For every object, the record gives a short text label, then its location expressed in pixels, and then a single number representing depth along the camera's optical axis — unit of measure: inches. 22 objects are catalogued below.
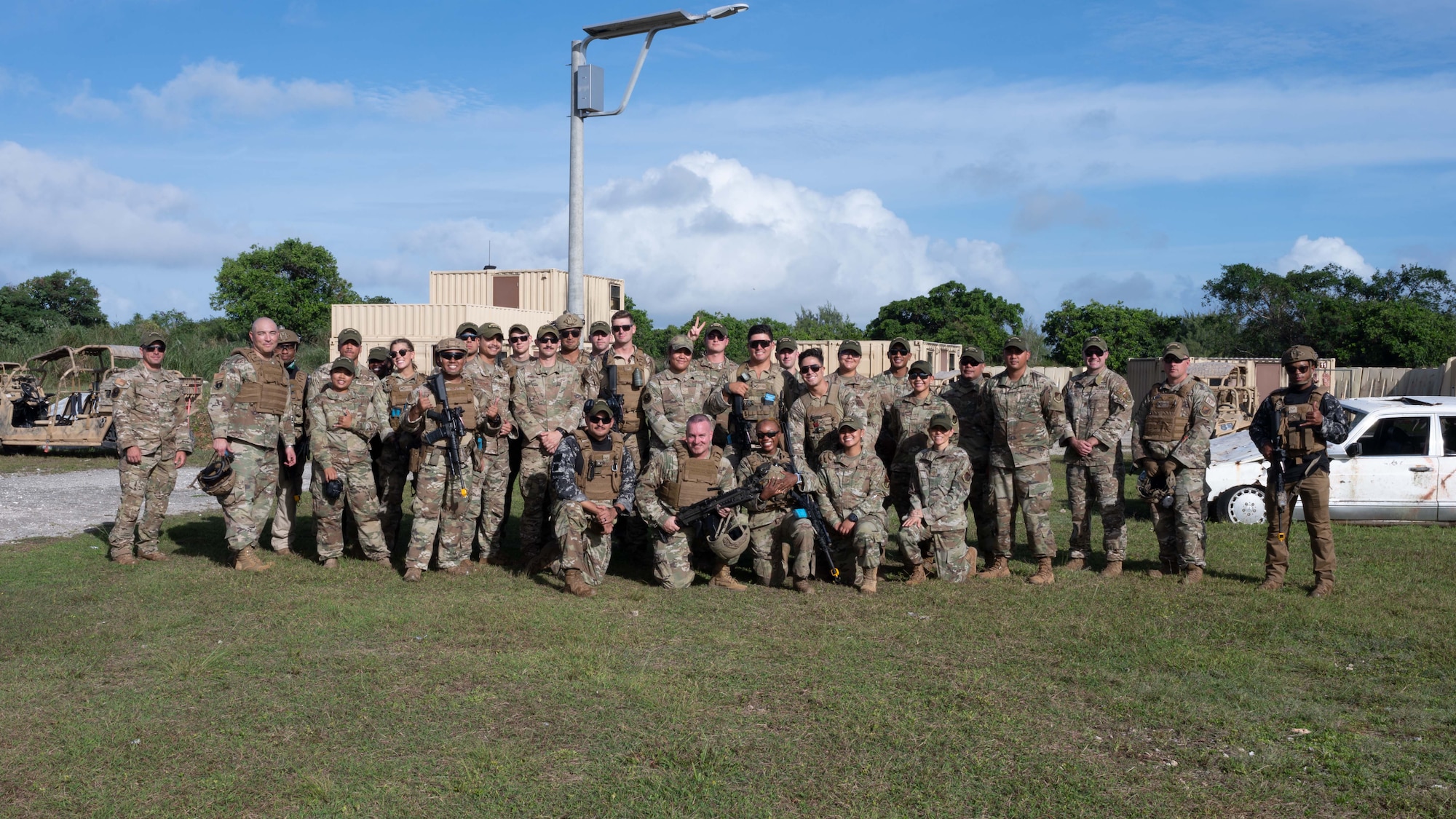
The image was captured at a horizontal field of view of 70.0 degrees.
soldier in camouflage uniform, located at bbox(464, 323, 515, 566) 354.6
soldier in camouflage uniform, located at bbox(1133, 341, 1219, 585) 343.9
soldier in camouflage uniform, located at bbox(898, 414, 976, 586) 339.0
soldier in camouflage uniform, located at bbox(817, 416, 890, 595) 327.3
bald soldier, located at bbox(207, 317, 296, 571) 353.1
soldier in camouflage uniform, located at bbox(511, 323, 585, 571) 359.9
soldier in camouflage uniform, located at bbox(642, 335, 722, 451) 354.0
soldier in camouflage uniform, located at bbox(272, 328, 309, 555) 378.6
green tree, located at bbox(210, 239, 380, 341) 1708.9
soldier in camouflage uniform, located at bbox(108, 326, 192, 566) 358.6
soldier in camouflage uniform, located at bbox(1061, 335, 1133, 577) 353.4
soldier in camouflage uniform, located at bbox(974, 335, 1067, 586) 349.7
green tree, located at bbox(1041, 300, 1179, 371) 2037.4
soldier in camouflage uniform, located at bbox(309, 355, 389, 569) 353.1
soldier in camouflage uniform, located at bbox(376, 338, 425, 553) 365.4
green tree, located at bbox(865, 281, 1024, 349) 2065.7
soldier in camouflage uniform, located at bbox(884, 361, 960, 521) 365.4
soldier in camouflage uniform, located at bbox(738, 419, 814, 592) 330.3
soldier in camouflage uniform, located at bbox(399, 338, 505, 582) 343.3
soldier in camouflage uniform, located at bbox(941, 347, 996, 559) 362.6
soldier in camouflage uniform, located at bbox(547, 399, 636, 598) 325.4
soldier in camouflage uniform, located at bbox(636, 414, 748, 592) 329.4
